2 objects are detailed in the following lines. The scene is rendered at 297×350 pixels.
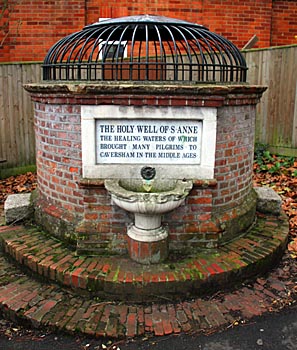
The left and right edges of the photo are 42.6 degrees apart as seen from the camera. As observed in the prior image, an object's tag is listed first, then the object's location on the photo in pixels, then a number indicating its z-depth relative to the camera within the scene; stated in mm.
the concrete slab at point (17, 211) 4527
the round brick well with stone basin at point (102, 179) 3525
